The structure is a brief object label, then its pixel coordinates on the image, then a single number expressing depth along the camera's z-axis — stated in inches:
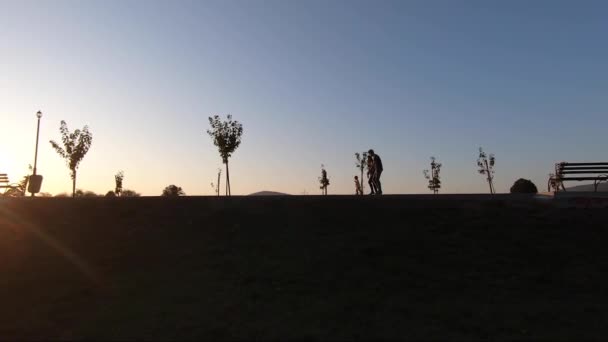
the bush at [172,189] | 2341.8
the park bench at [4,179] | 883.9
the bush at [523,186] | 1625.2
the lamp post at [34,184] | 892.7
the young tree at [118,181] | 2281.0
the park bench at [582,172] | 722.2
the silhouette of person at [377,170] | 773.9
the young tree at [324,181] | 2074.3
